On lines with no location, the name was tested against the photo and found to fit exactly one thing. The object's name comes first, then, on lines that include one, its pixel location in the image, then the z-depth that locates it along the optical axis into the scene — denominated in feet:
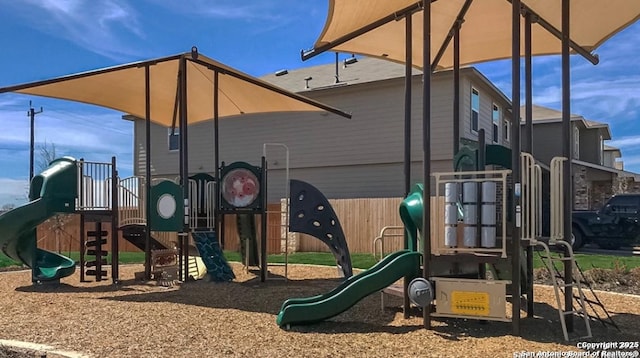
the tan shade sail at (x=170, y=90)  39.51
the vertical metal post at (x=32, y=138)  122.42
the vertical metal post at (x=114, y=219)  40.07
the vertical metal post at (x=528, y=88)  25.68
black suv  67.21
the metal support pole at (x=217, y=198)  40.50
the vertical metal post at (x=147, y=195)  39.11
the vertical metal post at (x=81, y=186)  40.14
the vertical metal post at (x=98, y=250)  41.63
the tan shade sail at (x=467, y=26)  27.55
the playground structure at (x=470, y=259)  21.58
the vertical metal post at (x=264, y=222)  40.06
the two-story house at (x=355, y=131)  68.03
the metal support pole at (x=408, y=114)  26.92
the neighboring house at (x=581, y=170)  93.91
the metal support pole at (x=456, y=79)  29.66
